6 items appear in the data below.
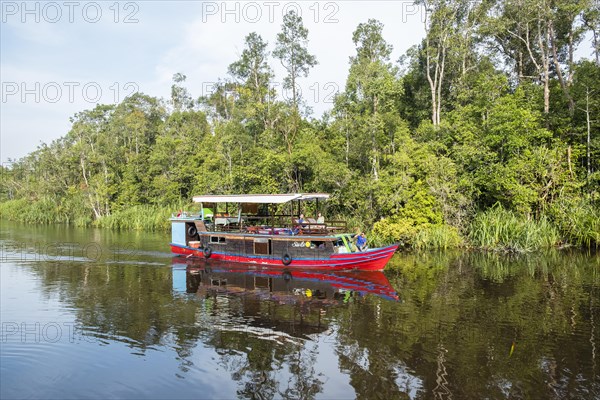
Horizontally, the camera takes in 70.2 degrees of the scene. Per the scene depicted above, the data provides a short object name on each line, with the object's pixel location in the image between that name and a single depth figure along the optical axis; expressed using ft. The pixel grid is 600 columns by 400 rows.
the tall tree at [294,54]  129.18
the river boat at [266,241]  66.54
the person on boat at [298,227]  71.51
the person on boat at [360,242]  67.56
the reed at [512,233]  81.00
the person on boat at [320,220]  75.42
